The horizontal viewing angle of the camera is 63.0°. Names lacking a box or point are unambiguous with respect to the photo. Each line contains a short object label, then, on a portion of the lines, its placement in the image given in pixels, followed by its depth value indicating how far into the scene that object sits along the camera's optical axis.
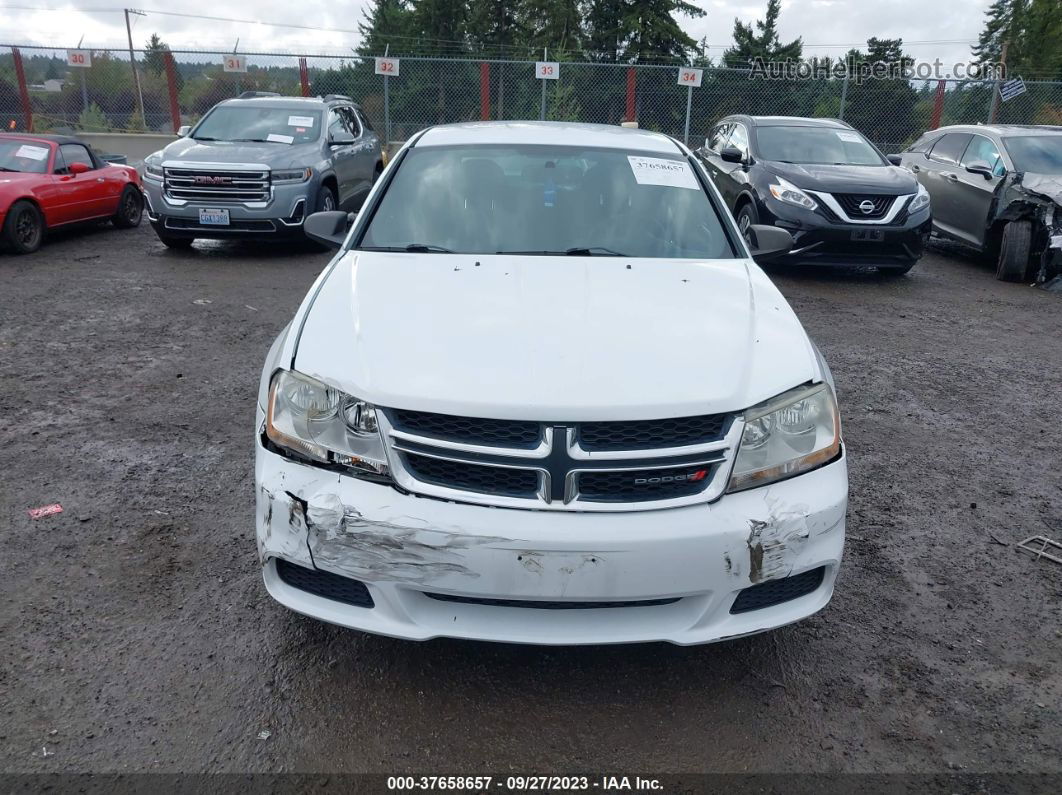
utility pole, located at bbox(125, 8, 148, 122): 20.55
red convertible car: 9.42
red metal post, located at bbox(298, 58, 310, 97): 19.69
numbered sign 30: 19.23
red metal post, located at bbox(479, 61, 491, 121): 19.92
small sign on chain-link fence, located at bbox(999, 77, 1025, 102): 17.17
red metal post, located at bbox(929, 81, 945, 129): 19.47
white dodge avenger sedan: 2.36
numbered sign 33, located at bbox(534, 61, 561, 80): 18.31
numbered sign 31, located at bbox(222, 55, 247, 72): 19.17
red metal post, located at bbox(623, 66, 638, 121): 19.66
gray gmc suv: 9.29
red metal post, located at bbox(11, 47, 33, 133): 19.48
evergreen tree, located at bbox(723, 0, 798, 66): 42.81
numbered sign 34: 17.62
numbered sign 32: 17.52
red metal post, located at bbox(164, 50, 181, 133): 19.91
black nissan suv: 8.77
